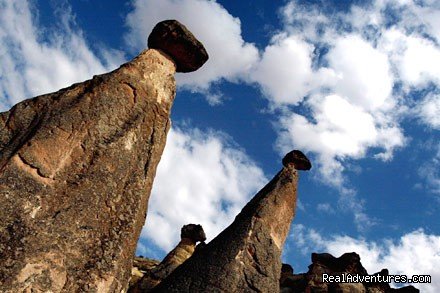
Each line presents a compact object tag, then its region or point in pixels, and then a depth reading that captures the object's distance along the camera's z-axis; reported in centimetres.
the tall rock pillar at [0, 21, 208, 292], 470
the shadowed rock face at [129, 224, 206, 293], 1352
